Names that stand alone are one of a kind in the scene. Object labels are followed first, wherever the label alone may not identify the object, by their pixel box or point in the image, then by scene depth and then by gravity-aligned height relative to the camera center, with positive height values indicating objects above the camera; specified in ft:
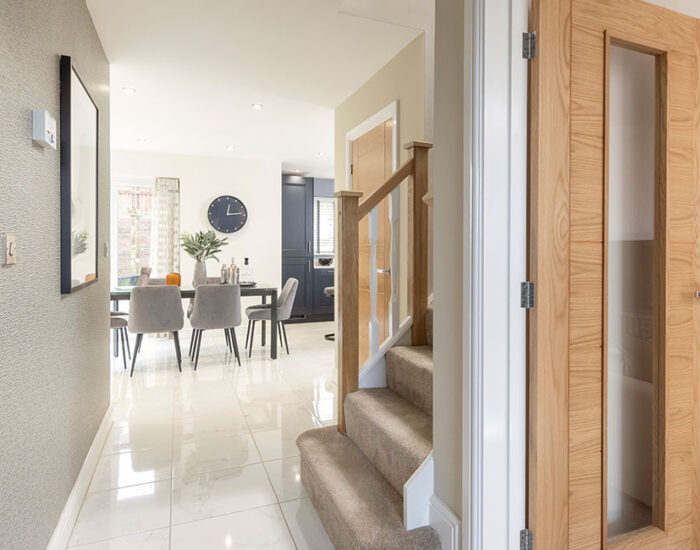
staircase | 5.19 -2.93
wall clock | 22.65 +2.94
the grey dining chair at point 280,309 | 17.95 -1.61
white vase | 17.10 -0.15
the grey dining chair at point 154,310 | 14.67 -1.36
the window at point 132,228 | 21.49 +2.09
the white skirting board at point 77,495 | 5.86 -3.52
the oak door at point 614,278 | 4.49 -0.09
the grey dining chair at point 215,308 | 15.51 -1.34
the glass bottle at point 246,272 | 21.49 -0.09
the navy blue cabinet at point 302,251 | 25.89 +1.15
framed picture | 6.43 +1.46
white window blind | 27.20 +2.81
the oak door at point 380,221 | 12.41 +1.49
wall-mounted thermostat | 5.22 +1.73
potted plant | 16.89 +0.83
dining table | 16.28 -0.90
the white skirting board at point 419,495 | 5.20 -2.68
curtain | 21.57 +2.09
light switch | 4.25 +0.22
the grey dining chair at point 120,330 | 15.24 -2.31
